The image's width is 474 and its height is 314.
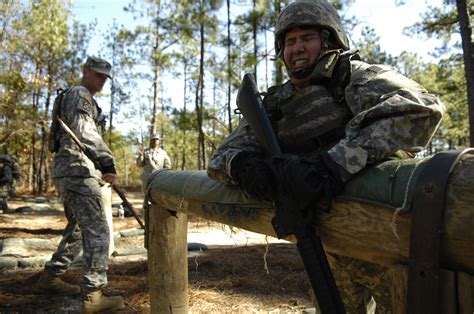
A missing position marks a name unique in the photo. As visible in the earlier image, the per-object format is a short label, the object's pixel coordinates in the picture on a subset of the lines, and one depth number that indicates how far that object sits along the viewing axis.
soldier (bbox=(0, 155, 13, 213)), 11.62
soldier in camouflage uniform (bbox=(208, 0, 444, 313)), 1.50
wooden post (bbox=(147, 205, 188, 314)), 3.09
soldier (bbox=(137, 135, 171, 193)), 10.33
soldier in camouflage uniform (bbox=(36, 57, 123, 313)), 3.68
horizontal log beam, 1.11
